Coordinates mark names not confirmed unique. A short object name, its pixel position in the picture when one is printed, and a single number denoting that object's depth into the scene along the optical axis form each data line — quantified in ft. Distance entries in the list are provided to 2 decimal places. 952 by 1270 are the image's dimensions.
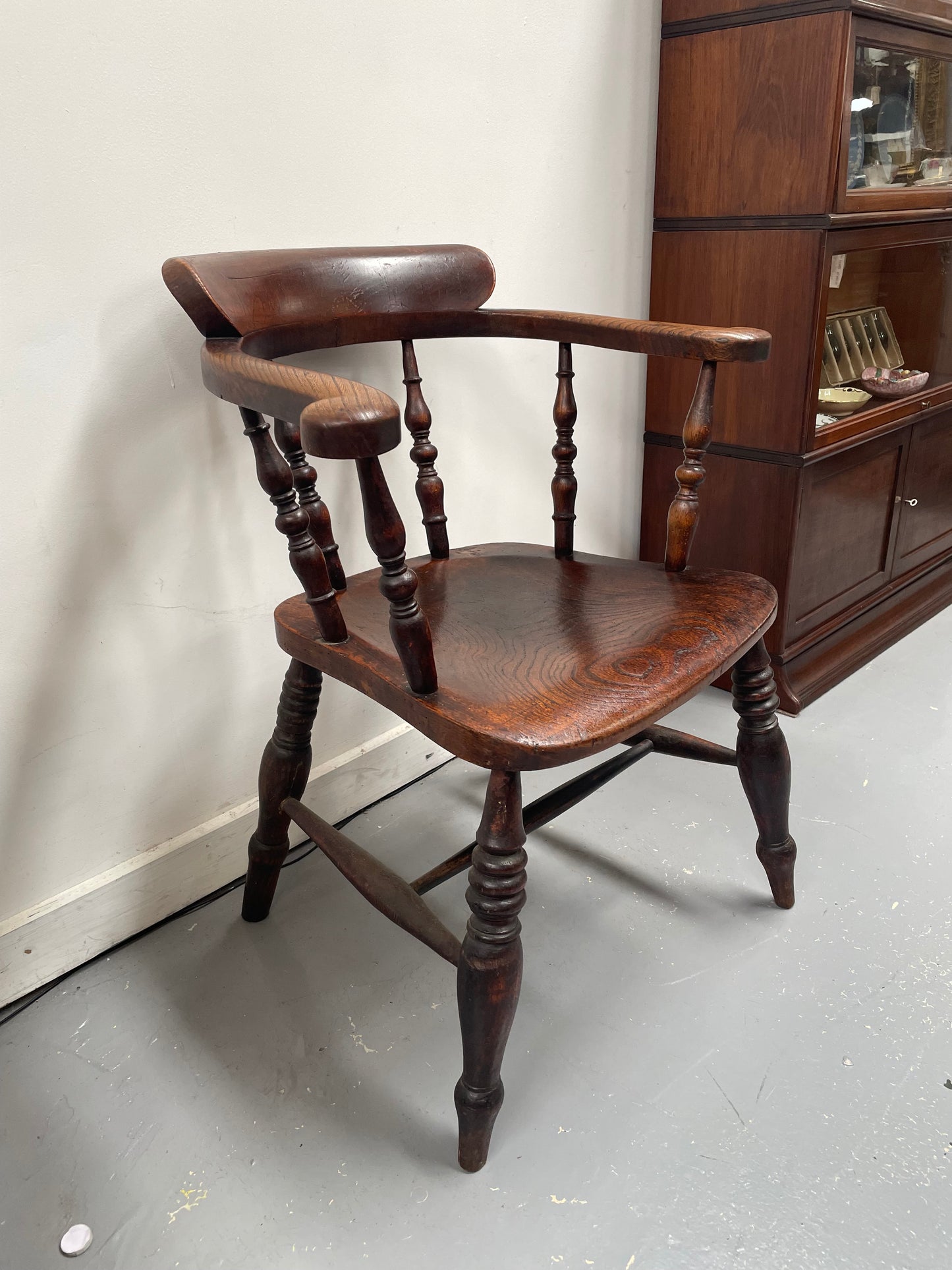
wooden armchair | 2.75
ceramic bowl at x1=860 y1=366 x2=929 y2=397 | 6.31
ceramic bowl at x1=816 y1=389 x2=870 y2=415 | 5.94
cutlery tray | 6.04
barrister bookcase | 4.89
